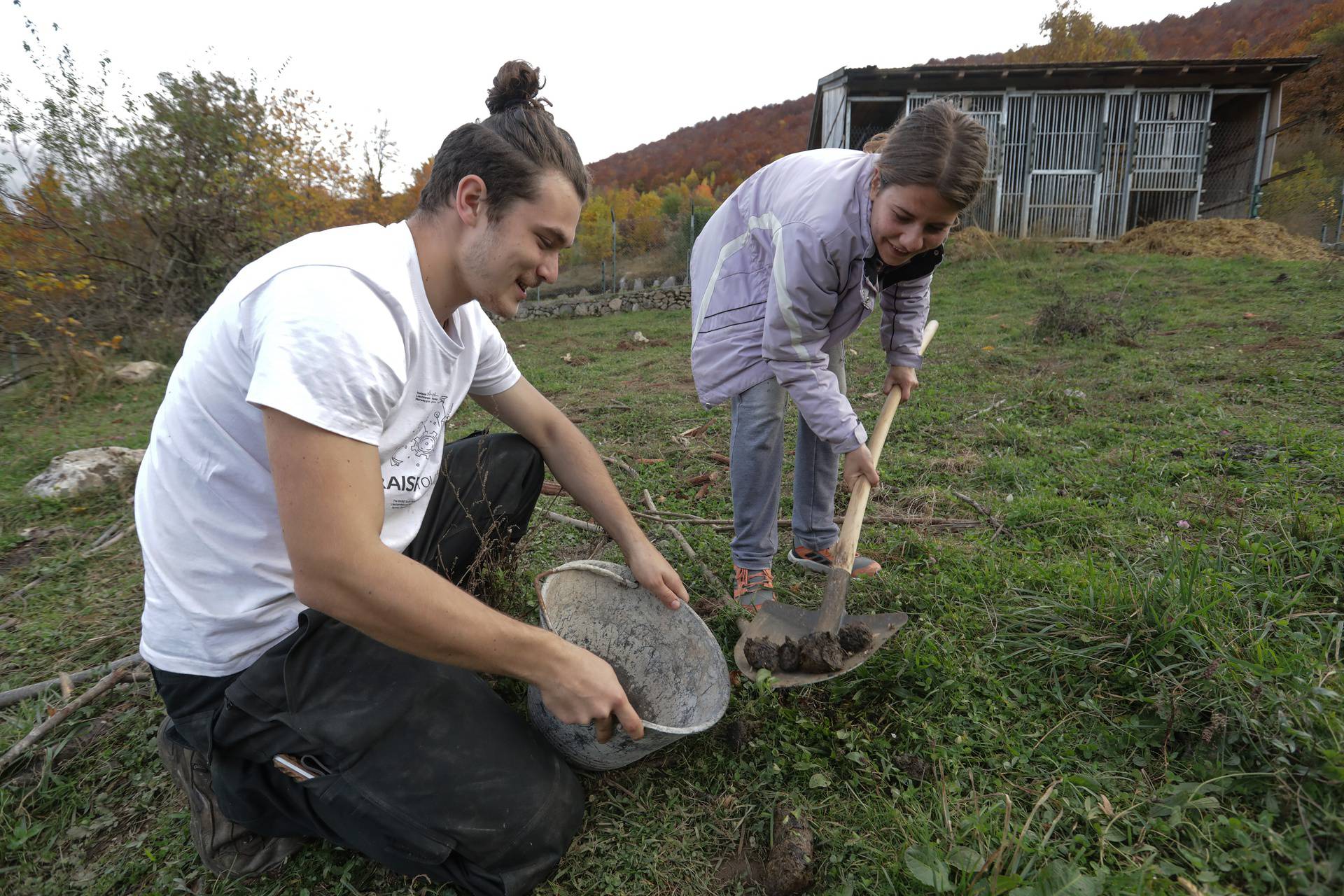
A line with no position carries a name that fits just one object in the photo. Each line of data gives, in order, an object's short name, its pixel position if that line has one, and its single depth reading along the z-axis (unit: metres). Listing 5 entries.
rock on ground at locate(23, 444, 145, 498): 4.13
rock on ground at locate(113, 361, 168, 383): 8.22
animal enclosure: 15.10
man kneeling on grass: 1.27
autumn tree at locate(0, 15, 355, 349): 7.86
